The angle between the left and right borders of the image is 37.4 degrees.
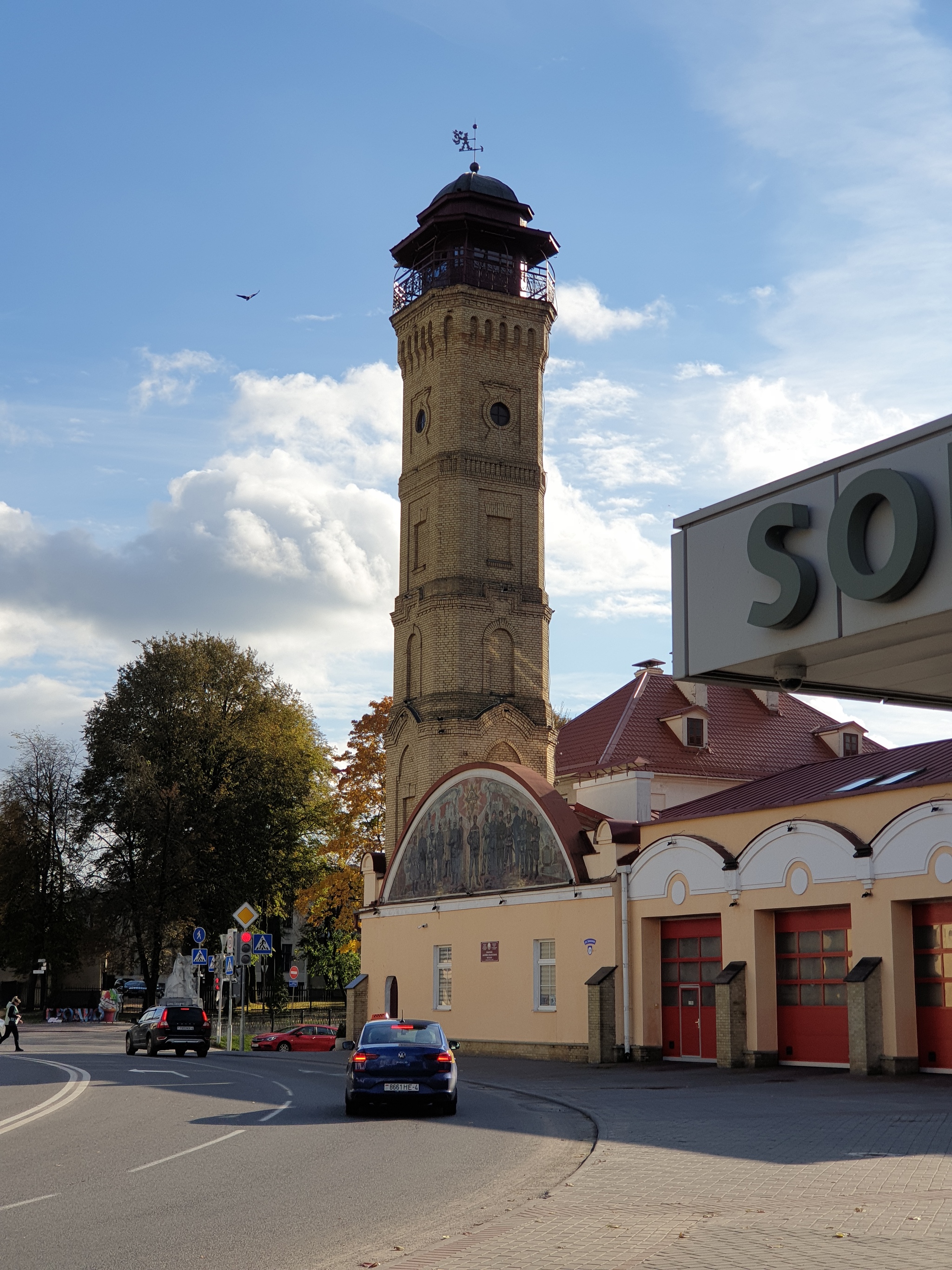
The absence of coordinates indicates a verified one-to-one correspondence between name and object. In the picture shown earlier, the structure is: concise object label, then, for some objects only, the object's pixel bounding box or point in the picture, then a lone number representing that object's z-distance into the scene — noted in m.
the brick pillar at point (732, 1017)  27.23
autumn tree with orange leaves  52.06
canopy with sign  7.55
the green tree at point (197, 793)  57.25
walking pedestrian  40.50
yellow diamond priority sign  34.06
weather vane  51.44
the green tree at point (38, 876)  63.34
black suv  34.97
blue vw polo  18.34
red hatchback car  44.06
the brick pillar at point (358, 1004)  42.34
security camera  8.80
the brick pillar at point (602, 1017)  30.70
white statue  52.53
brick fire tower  44.84
